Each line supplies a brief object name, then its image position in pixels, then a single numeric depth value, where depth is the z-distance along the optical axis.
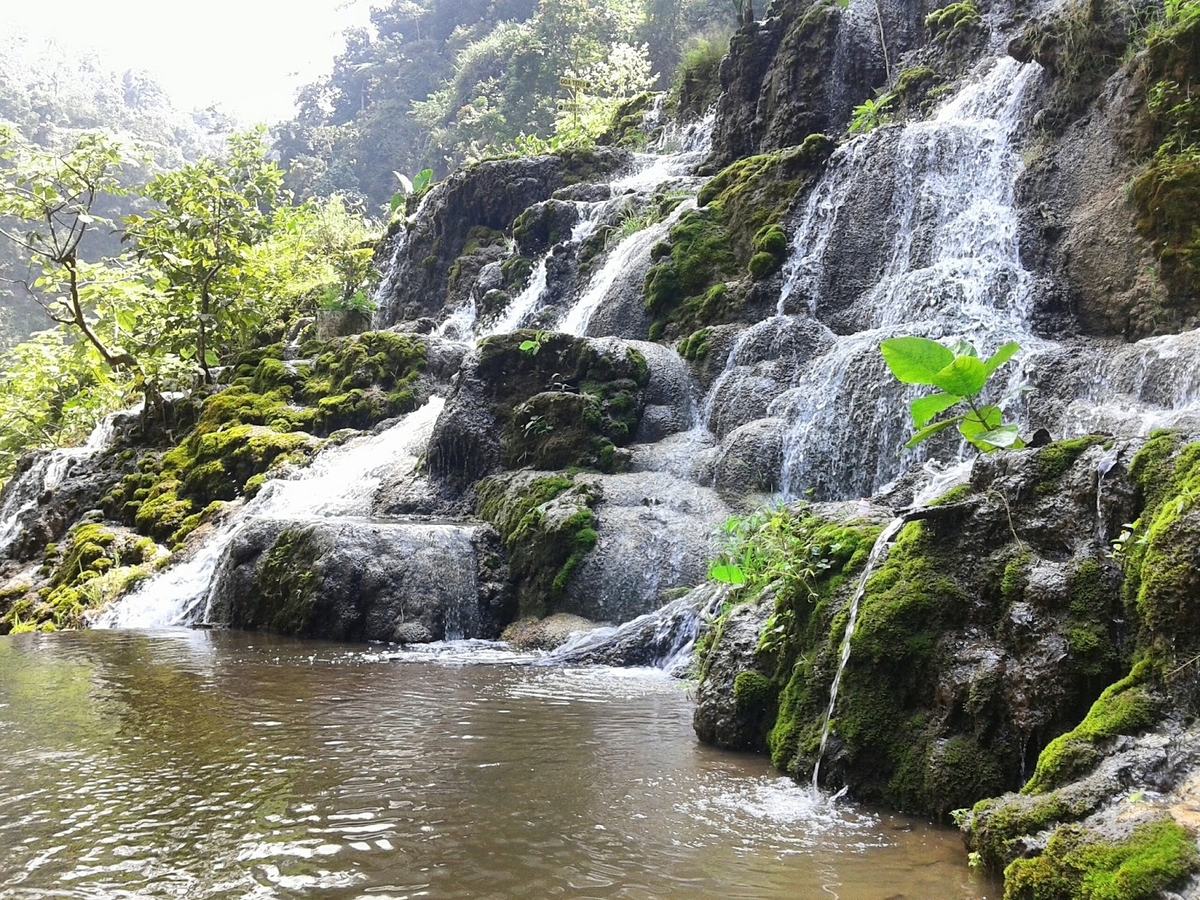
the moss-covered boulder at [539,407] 12.02
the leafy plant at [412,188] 28.72
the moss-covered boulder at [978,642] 3.47
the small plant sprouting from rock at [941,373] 4.12
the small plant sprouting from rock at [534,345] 13.16
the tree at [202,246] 18.16
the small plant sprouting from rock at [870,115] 15.28
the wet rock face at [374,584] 9.66
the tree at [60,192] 15.15
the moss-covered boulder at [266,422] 15.14
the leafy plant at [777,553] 4.90
